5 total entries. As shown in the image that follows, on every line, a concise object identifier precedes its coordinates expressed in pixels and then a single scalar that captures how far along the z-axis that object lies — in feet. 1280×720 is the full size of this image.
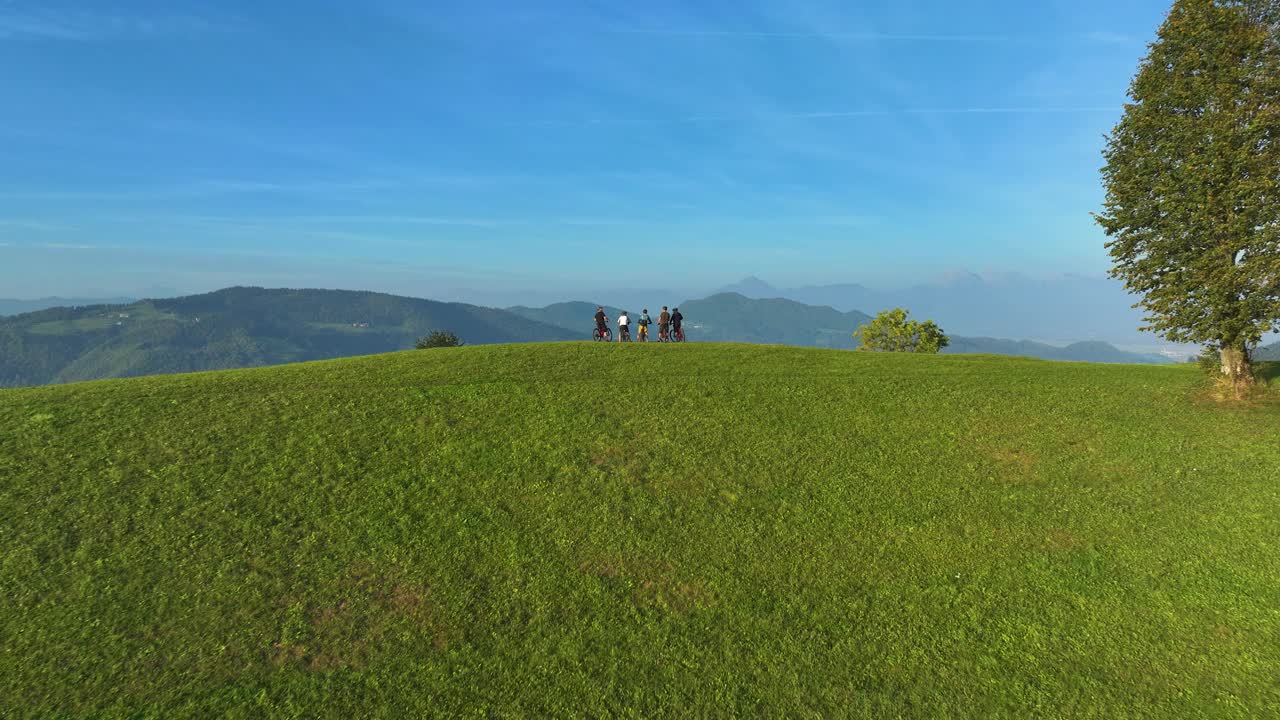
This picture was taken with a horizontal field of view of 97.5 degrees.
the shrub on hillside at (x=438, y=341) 237.25
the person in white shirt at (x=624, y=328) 120.78
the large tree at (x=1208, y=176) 75.41
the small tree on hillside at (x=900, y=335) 210.38
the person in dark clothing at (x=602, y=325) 126.95
